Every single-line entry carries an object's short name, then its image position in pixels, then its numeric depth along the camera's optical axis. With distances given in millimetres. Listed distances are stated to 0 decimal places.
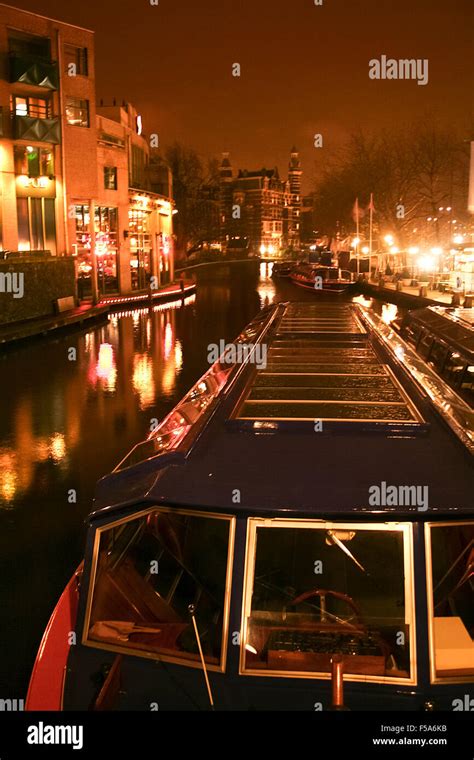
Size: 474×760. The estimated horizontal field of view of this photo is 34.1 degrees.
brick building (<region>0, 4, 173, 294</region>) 33031
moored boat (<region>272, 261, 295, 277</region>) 65188
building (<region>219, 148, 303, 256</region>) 174750
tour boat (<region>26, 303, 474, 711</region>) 4012
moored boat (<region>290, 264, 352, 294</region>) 45062
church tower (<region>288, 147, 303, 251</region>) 194250
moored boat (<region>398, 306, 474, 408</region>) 10711
